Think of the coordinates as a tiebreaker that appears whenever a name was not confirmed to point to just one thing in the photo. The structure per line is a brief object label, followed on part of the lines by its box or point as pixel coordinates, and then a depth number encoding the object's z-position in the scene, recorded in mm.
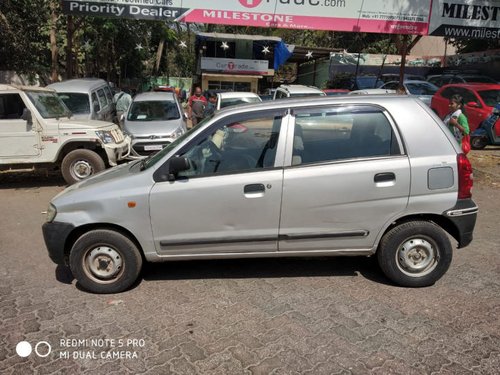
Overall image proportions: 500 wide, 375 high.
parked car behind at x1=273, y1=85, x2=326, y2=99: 12086
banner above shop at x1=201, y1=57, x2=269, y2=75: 29141
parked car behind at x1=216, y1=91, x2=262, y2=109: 12823
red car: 11484
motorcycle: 11180
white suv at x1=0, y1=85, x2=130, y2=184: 7617
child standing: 6852
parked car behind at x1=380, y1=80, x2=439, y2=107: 15781
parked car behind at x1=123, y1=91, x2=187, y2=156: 9523
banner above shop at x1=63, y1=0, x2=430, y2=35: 11398
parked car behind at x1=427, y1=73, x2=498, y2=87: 18469
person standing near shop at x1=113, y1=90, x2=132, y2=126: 13262
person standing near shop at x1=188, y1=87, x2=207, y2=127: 13023
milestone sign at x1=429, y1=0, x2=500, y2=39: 12500
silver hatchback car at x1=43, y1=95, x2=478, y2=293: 3738
